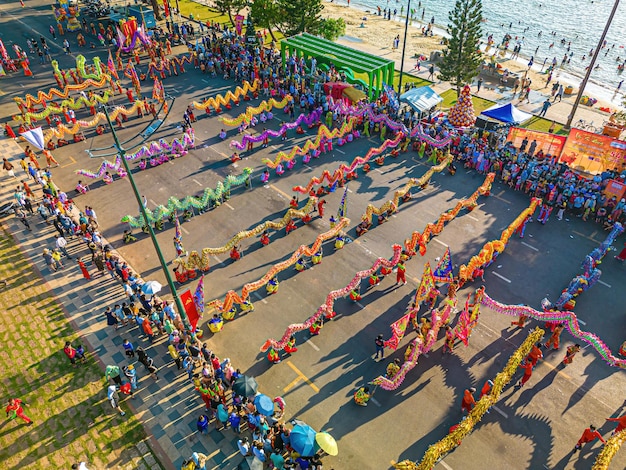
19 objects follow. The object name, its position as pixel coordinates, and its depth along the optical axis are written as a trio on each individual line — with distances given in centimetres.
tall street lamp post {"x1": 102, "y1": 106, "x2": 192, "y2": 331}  1620
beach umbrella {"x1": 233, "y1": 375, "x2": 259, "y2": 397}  1780
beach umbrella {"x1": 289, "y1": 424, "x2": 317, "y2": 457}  1609
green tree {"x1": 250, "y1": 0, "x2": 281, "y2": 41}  5006
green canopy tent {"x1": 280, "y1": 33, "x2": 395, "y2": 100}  4009
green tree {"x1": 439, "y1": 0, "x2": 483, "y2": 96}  3962
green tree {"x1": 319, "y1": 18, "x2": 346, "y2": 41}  5034
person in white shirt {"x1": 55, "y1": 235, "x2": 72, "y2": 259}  2558
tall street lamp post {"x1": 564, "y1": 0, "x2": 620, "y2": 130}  3225
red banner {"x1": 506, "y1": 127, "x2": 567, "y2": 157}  3244
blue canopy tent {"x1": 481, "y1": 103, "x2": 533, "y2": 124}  3522
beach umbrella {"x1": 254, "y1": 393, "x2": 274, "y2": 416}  1706
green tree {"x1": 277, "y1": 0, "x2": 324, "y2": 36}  4816
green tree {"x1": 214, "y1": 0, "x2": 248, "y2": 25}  5491
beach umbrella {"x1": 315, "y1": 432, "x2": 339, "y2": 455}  1572
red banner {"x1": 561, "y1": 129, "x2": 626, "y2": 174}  3044
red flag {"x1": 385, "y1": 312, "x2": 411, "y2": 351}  2066
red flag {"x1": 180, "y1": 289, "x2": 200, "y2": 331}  2020
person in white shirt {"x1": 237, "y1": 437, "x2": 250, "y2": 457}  1669
